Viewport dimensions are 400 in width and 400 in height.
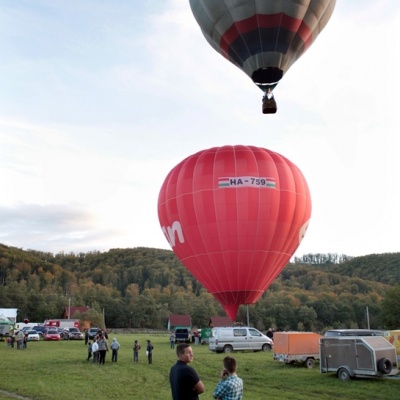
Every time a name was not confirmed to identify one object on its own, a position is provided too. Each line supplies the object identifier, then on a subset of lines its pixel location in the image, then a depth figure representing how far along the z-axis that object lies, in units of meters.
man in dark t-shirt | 5.78
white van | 27.38
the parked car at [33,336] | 40.62
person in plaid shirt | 6.02
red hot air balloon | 27.30
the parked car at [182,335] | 36.94
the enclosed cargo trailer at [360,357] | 15.84
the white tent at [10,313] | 47.24
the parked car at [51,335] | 41.28
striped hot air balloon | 20.84
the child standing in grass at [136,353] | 22.30
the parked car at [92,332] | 38.02
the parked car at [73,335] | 43.47
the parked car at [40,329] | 44.74
